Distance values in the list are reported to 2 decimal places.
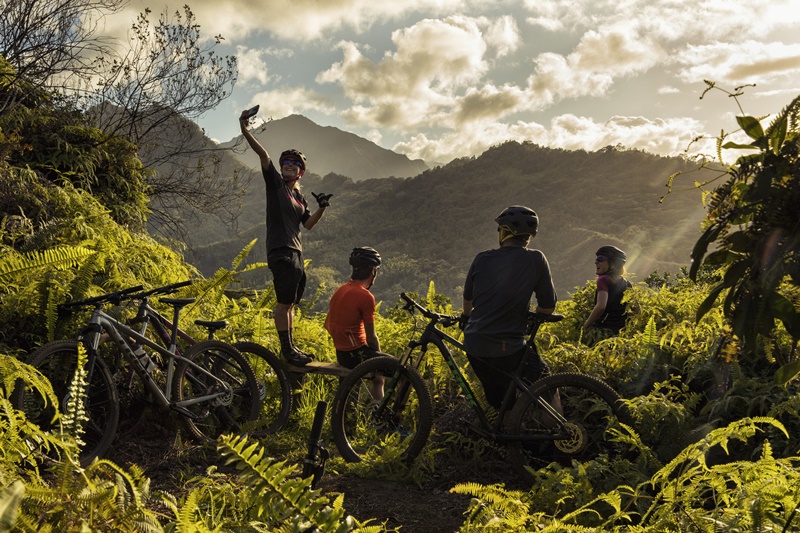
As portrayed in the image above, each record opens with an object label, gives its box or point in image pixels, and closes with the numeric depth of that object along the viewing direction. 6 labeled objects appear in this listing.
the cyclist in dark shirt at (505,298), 4.73
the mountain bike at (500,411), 4.50
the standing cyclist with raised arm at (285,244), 6.05
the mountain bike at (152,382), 4.50
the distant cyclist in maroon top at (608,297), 7.24
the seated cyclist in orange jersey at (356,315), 5.89
